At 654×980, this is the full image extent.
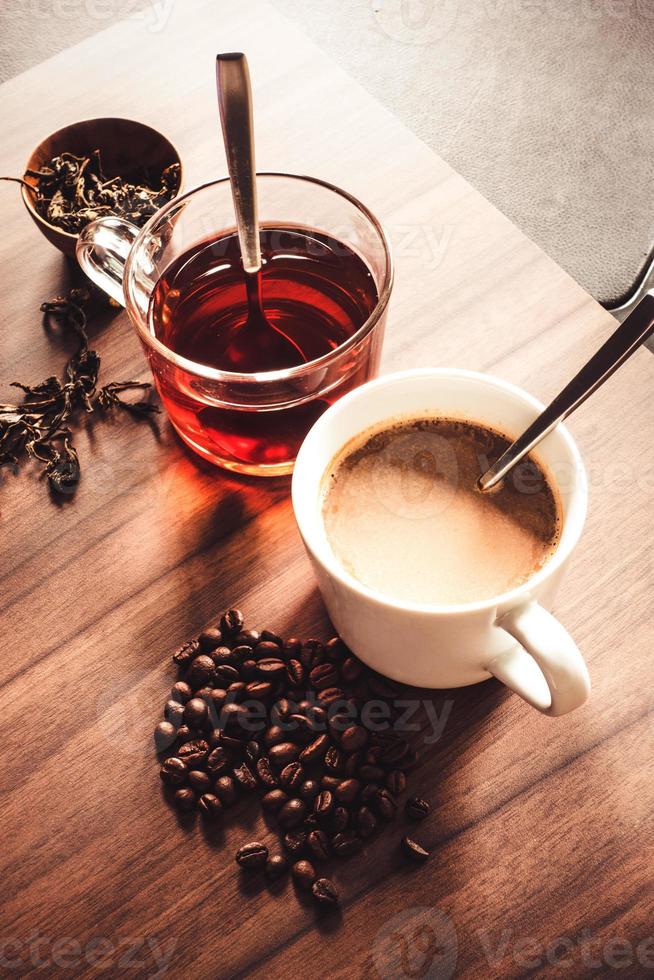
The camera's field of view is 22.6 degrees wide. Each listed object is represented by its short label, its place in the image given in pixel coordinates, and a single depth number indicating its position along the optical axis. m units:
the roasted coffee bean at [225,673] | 0.54
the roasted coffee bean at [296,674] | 0.53
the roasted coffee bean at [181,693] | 0.54
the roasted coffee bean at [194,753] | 0.53
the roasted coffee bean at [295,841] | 0.51
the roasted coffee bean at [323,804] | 0.52
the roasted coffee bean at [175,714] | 0.53
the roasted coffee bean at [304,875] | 0.51
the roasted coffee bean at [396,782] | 0.52
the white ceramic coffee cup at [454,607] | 0.47
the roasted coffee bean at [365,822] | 0.51
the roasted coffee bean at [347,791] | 0.52
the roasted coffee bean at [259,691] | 0.53
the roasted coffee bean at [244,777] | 0.52
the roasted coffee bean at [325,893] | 0.50
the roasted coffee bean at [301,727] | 0.53
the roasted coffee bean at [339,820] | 0.51
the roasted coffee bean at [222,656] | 0.54
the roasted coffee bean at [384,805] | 0.51
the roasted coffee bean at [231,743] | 0.53
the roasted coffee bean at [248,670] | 0.54
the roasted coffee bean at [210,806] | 0.52
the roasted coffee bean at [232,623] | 0.54
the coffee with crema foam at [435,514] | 0.51
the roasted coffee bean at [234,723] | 0.53
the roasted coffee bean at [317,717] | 0.53
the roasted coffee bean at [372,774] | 0.52
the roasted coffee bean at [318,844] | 0.51
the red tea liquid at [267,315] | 0.55
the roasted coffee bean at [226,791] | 0.52
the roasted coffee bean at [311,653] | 0.54
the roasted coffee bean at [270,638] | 0.54
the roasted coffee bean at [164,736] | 0.53
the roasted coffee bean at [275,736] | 0.53
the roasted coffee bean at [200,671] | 0.54
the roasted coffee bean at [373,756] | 0.52
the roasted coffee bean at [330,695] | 0.53
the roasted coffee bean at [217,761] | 0.52
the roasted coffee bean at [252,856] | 0.51
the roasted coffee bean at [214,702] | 0.53
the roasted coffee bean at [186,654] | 0.54
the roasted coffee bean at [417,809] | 0.51
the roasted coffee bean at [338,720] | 0.53
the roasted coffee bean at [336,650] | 0.54
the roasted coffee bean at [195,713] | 0.53
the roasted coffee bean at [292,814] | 0.52
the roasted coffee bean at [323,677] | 0.53
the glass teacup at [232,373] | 0.53
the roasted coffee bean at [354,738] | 0.53
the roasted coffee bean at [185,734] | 0.53
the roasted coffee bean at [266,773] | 0.52
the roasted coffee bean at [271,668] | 0.54
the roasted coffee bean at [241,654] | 0.54
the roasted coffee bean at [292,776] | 0.52
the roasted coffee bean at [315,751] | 0.53
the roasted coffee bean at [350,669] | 0.53
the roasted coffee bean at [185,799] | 0.52
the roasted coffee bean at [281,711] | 0.53
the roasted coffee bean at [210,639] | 0.54
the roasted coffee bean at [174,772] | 0.52
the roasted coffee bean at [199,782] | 0.52
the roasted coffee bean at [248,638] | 0.54
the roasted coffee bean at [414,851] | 0.51
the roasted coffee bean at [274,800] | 0.52
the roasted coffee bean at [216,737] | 0.53
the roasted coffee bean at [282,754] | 0.52
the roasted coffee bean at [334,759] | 0.53
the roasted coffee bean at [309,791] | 0.52
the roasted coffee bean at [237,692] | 0.54
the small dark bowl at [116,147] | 0.61
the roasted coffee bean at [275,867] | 0.51
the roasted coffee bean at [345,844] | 0.51
